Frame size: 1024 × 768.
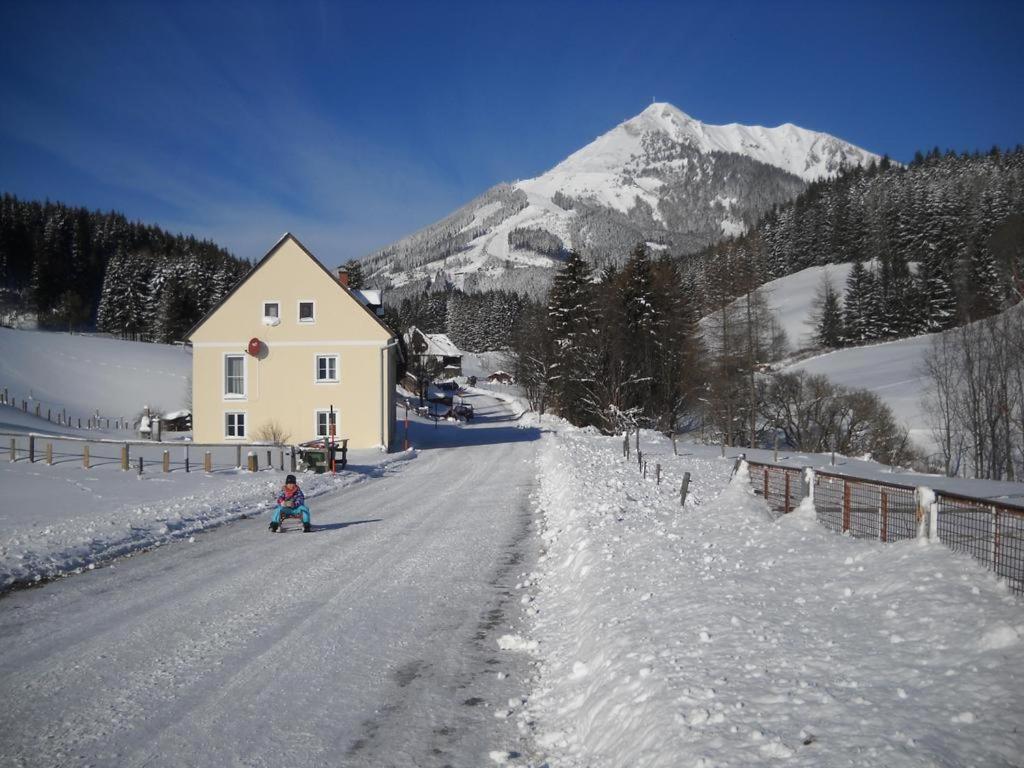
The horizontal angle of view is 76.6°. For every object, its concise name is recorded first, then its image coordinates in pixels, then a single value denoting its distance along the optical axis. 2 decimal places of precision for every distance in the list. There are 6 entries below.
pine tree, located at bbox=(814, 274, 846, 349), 80.56
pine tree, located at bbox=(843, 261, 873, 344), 79.56
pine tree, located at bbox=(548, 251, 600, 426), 44.72
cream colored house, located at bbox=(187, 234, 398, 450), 35.47
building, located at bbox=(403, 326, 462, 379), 86.02
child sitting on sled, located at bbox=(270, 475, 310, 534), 13.55
